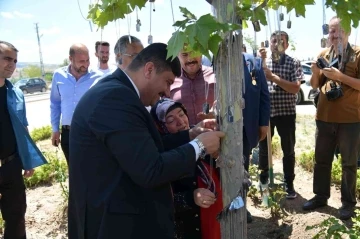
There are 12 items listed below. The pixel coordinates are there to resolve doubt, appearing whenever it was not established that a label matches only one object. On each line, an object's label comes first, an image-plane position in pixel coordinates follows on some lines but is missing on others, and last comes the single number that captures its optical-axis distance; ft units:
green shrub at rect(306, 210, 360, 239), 7.39
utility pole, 160.31
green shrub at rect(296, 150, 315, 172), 16.65
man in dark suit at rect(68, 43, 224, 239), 4.94
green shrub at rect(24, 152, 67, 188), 16.34
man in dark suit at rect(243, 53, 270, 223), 10.27
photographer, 10.73
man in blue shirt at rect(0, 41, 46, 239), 10.10
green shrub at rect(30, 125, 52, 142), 27.61
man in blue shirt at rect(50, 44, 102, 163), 12.85
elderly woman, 6.63
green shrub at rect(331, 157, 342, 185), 14.57
